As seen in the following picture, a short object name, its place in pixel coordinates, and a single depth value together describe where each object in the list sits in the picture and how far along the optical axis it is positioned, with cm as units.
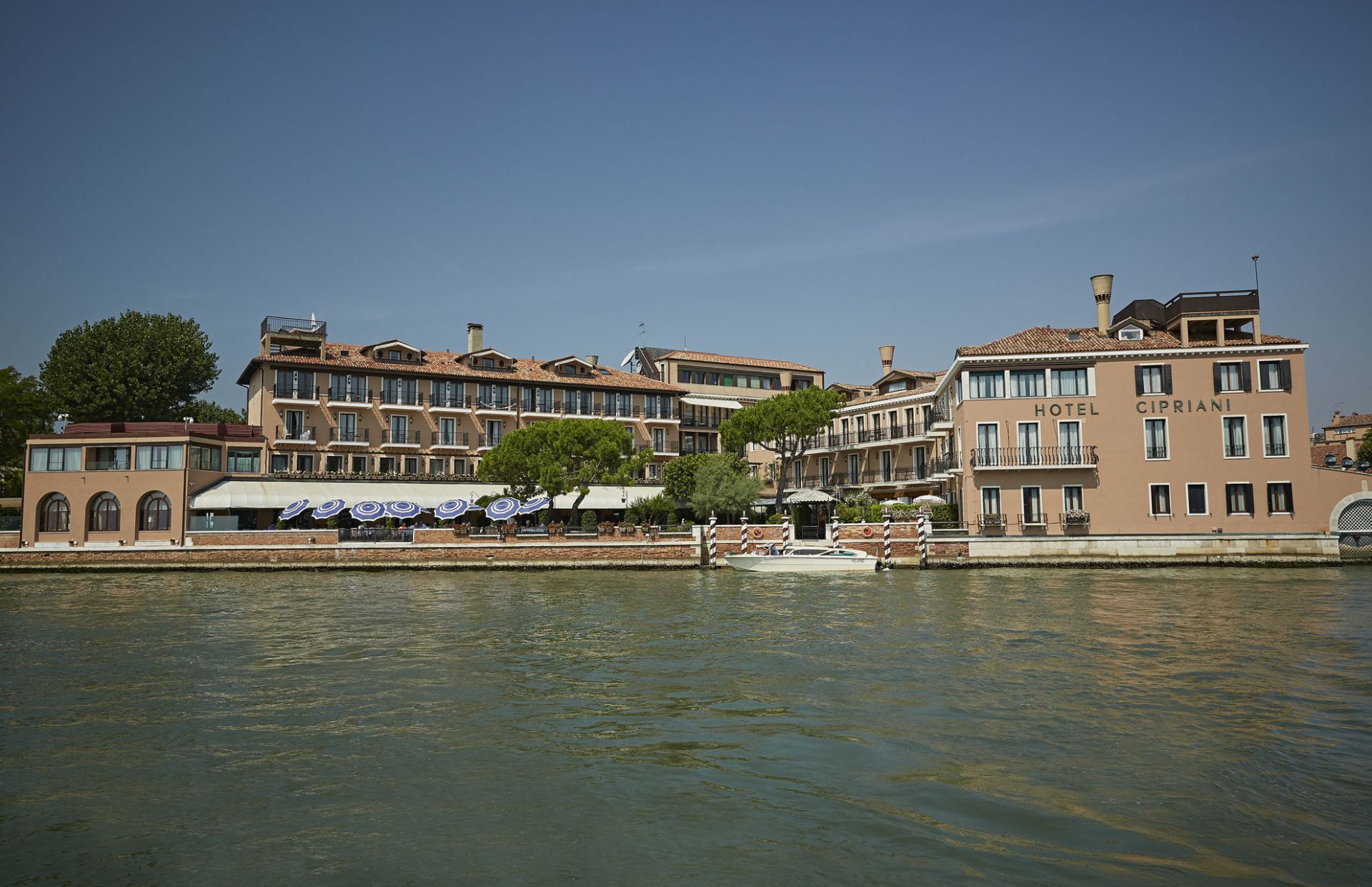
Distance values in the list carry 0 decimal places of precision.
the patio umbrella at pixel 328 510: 4244
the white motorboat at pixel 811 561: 3438
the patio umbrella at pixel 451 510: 4228
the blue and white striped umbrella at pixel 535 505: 4350
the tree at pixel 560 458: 4334
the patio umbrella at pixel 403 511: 4194
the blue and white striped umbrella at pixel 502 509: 4159
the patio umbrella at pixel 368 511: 4119
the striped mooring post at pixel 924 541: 3681
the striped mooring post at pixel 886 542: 3688
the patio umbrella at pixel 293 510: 4222
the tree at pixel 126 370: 5194
